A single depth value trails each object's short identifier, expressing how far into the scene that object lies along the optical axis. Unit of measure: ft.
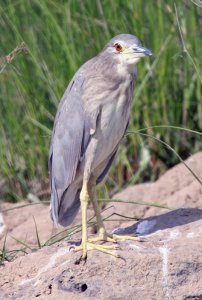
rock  31.53
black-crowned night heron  36.35
